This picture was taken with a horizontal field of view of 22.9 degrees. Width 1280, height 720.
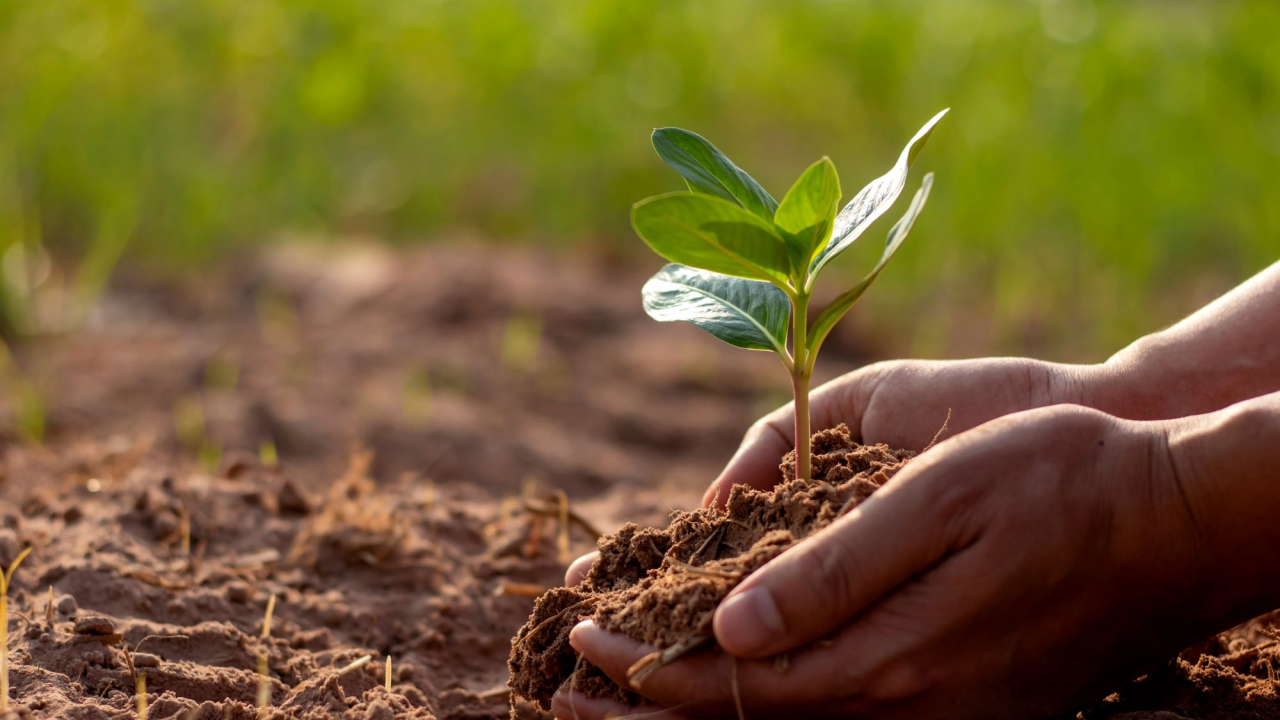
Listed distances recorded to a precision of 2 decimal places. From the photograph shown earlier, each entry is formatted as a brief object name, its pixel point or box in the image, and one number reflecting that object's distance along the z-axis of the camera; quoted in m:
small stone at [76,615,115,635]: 0.88
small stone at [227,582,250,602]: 0.95
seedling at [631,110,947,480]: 0.82
